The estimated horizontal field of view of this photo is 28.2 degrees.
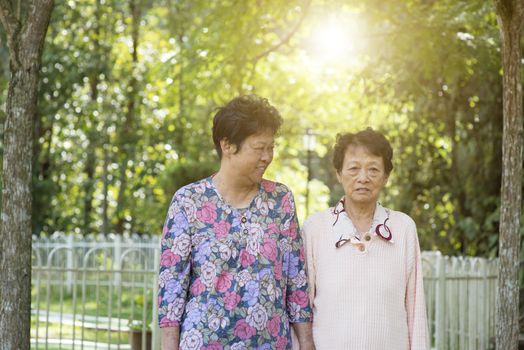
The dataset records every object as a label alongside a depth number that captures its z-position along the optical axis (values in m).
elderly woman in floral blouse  4.18
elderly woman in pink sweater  4.38
